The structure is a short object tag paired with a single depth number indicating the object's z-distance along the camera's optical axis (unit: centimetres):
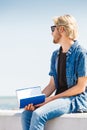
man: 338
